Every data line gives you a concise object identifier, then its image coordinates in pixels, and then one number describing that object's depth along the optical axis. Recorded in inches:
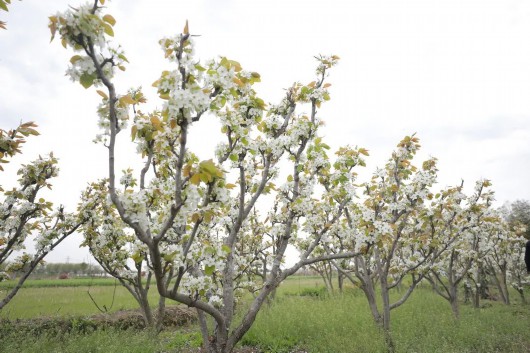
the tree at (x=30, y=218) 191.2
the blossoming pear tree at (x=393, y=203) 256.2
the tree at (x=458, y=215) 291.0
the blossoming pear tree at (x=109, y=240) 231.8
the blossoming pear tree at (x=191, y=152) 95.9
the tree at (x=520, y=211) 996.1
